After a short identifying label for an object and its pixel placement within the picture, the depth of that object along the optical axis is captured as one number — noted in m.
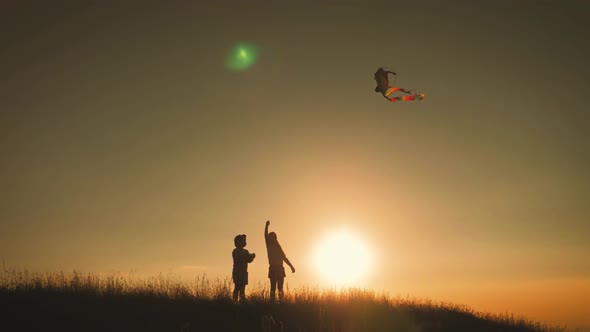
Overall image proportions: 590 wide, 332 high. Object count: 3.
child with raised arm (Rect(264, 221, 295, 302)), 15.56
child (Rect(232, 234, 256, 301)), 14.74
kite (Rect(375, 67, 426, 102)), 16.91
